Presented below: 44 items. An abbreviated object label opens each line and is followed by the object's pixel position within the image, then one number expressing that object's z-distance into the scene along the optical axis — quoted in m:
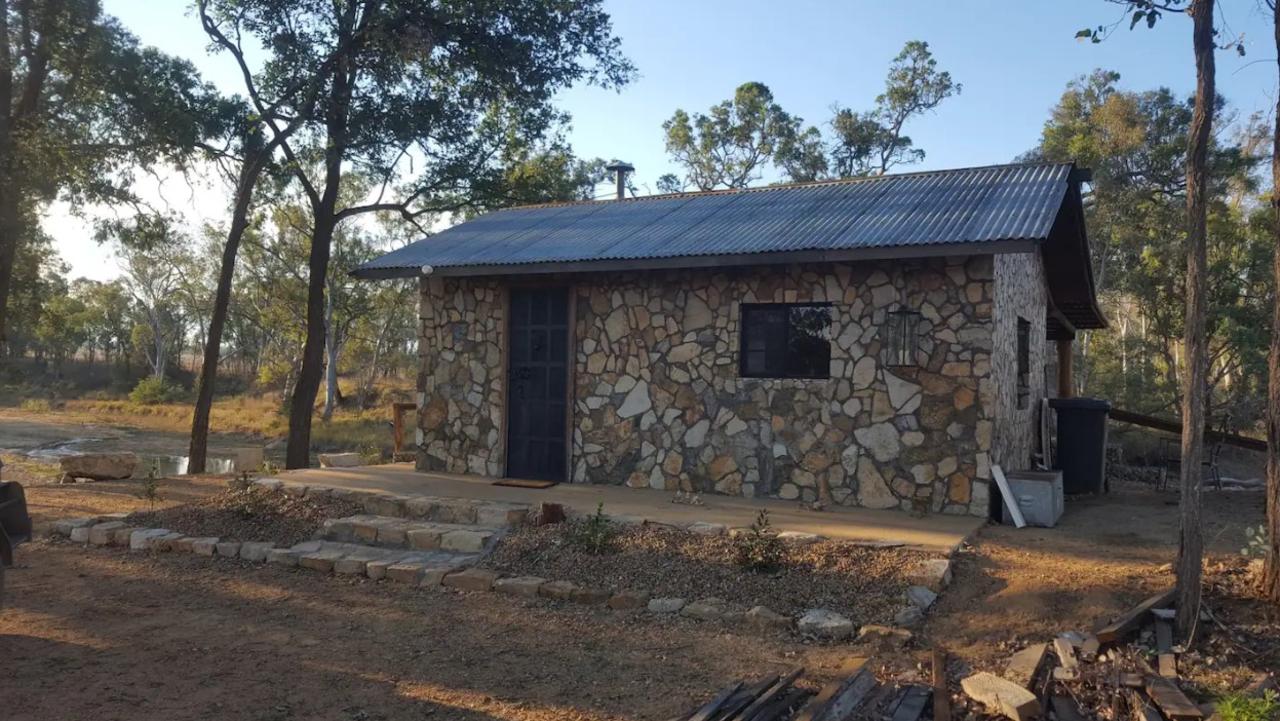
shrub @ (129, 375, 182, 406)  37.66
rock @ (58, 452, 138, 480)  13.56
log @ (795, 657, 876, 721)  4.05
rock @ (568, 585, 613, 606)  6.26
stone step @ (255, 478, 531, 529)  8.15
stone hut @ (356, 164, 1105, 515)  8.35
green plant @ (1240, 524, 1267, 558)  5.49
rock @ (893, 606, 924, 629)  5.48
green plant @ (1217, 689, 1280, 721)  3.67
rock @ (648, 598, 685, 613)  6.00
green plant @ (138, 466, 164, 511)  10.01
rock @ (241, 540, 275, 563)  7.80
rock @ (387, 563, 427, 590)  7.02
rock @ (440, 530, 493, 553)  7.56
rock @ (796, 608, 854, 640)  5.43
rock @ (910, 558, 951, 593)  6.04
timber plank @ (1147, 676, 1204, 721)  3.90
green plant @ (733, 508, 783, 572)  6.43
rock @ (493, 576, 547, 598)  6.51
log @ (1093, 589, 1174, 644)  4.82
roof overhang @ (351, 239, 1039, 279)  7.70
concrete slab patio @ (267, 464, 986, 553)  7.27
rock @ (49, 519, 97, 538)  8.84
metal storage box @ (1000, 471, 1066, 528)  8.16
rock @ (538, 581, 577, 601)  6.38
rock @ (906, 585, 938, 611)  5.70
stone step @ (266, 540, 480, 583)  7.08
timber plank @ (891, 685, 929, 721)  4.11
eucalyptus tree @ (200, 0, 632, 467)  14.30
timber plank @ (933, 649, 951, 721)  4.08
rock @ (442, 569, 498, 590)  6.73
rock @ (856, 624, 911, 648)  5.26
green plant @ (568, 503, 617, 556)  7.00
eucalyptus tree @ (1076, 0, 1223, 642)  4.91
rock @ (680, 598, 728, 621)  5.85
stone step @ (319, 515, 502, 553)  7.65
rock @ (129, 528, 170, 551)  8.30
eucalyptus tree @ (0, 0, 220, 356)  13.14
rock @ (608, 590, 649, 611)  6.14
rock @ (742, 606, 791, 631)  5.64
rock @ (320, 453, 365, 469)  13.68
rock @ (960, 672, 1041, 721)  3.98
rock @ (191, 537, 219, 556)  8.02
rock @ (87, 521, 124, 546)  8.57
